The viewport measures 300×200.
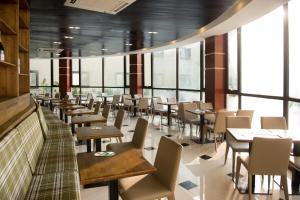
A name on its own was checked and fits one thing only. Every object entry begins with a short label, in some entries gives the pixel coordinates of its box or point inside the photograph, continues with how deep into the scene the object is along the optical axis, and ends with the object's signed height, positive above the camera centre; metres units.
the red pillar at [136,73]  11.14 +0.80
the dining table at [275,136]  3.10 -0.53
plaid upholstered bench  1.85 -0.72
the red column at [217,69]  6.99 +0.61
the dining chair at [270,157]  2.67 -0.67
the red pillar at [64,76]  13.03 +0.79
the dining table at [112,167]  1.94 -0.59
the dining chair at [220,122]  4.91 -0.56
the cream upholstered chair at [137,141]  3.40 -0.65
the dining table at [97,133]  3.29 -0.53
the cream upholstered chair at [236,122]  4.01 -0.47
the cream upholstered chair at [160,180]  2.13 -0.78
